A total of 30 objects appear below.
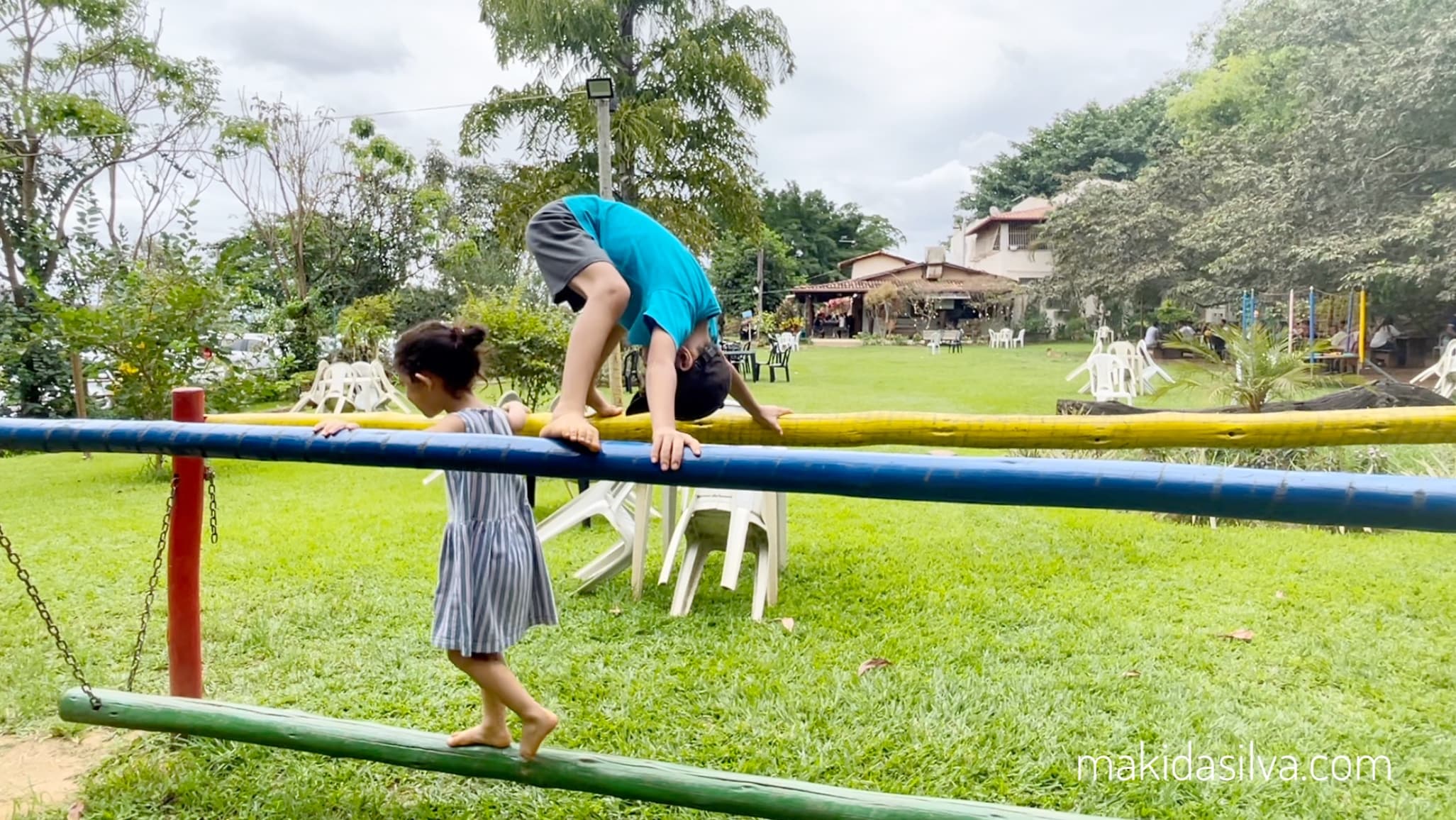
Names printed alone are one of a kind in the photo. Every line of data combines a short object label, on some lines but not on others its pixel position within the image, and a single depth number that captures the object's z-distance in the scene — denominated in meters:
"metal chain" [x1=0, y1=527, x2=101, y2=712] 2.13
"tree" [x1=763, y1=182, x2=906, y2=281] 45.66
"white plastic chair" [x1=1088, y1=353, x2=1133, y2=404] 11.37
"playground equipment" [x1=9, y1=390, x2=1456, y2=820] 1.21
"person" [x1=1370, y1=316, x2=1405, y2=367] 15.52
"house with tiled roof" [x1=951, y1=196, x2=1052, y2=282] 38.03
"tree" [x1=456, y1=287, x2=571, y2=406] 8.23
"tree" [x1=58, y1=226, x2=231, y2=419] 7.52
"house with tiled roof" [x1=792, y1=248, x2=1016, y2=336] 35.97
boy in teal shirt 2.04
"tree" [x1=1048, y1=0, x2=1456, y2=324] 12.68
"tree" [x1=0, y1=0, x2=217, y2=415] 11.25
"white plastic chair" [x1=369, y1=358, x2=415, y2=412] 10.76
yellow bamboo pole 2.01
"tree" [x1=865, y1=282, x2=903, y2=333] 35.47
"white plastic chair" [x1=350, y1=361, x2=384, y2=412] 10.57
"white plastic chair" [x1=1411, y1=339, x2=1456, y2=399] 9.79
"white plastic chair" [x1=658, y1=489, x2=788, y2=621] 3.92
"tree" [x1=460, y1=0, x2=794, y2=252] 14.34
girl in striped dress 1.97
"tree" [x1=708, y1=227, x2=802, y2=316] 36.84
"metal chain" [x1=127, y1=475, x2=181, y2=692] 2.38
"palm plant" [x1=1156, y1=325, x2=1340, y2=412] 6.08
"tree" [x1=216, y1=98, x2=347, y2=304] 16.58
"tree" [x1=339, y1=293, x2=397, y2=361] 13.38
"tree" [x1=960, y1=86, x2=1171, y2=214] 38.09
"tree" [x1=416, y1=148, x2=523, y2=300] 18.92
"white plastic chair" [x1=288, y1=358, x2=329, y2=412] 10.45
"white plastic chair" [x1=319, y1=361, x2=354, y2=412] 10.38
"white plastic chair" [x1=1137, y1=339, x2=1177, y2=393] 12.94
